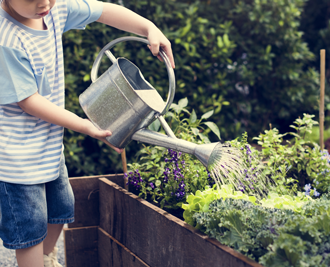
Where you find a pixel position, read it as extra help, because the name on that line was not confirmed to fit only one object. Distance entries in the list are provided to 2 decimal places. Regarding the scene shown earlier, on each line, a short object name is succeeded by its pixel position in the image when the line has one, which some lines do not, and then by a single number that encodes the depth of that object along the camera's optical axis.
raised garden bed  1.09
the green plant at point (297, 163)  1.60
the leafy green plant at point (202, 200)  1.23
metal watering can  1.22
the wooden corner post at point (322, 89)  1.90
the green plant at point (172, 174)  1.50
